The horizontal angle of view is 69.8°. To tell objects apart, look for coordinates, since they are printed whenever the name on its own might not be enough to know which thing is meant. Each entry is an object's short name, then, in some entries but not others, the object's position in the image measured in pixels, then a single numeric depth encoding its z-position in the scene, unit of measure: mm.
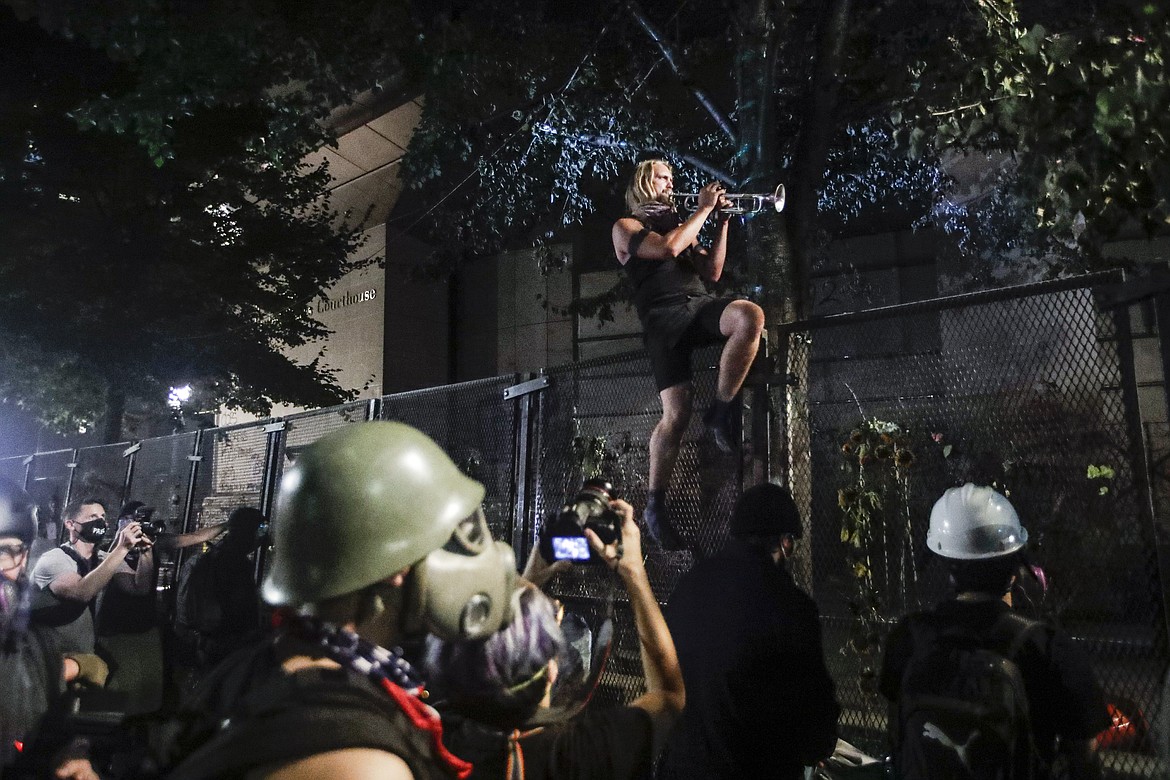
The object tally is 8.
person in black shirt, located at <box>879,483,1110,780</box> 2746
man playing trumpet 4317
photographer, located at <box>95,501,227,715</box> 5562
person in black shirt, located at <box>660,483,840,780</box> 3084
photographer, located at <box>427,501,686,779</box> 1913
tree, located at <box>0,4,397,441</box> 13930
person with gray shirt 4848
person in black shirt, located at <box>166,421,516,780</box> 1429
